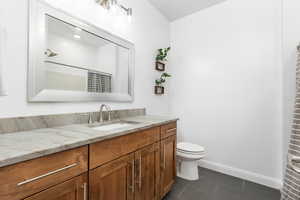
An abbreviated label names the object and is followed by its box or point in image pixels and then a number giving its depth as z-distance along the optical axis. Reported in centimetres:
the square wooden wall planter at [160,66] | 251
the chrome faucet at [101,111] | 154
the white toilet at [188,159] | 201
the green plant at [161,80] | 251
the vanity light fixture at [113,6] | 159
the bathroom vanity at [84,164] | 63
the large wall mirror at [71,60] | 112
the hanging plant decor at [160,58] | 250
